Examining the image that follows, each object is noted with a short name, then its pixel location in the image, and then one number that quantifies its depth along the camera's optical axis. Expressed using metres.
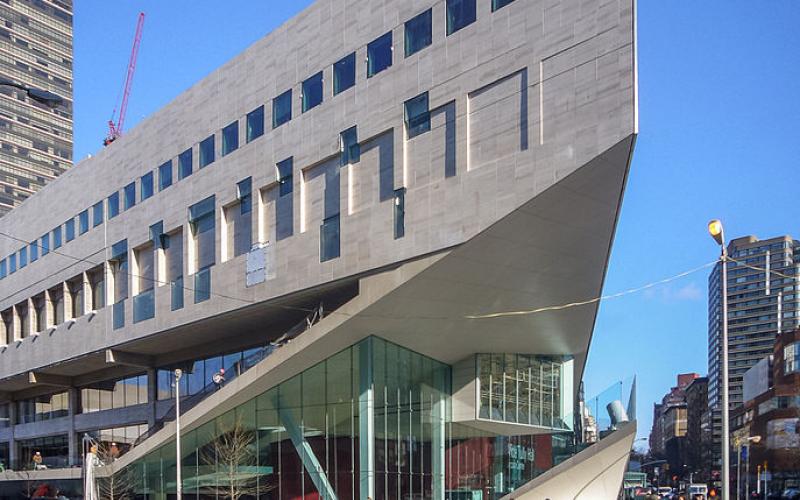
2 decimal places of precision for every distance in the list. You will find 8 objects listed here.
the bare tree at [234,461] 35.94
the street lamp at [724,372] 15.36
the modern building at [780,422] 124.02
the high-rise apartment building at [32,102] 147.45
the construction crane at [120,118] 125.62
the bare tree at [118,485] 39.66
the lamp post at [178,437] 33.41
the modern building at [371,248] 26.61
